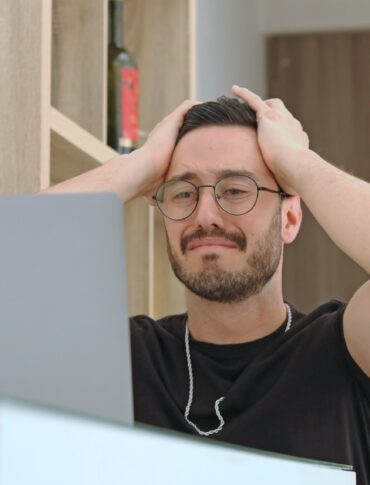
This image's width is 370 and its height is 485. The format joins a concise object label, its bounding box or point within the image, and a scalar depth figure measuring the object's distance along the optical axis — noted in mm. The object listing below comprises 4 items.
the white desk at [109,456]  622
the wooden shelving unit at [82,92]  1508
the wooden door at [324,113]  3703
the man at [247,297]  1471
